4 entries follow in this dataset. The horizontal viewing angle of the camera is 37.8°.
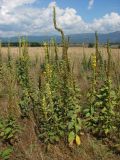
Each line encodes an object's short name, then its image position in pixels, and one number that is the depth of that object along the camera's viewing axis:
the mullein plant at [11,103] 3.81
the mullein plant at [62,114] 3.66
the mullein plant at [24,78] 4.54
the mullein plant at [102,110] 3.78
